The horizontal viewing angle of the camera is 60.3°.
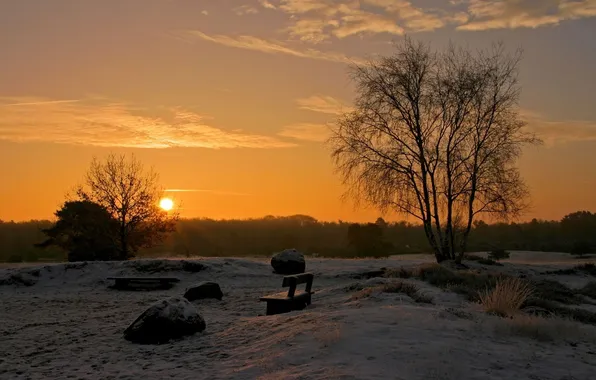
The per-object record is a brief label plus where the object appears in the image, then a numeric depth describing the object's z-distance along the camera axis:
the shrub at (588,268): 27.47
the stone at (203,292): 16.20
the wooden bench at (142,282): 19.78
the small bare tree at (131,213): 34.12
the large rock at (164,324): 9.85
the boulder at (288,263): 24.56
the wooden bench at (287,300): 12.06
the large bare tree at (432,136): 24.86
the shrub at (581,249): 48.91
